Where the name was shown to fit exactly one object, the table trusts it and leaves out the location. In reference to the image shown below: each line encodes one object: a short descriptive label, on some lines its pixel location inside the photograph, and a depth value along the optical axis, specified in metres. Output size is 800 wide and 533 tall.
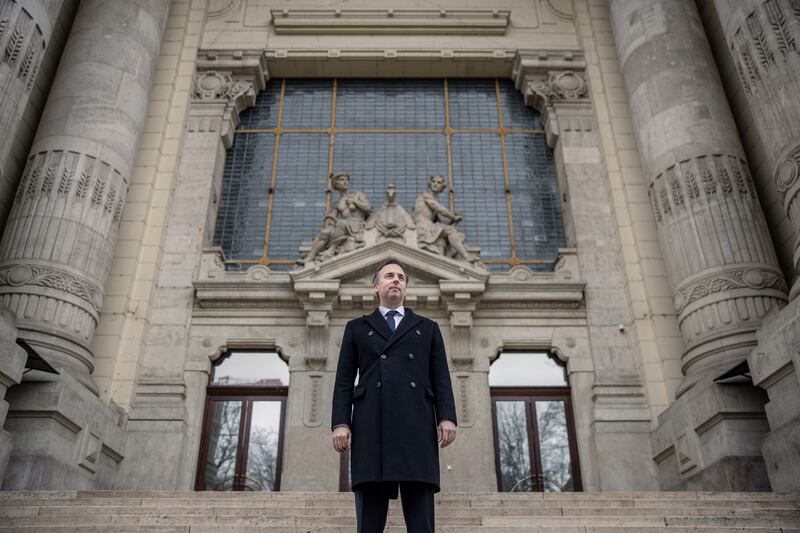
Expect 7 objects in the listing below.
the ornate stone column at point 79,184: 12.66
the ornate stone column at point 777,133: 9.49
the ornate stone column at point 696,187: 12.70
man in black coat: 4.61
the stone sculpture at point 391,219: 15.73
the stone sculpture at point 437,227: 15.74
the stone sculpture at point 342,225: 15.66
